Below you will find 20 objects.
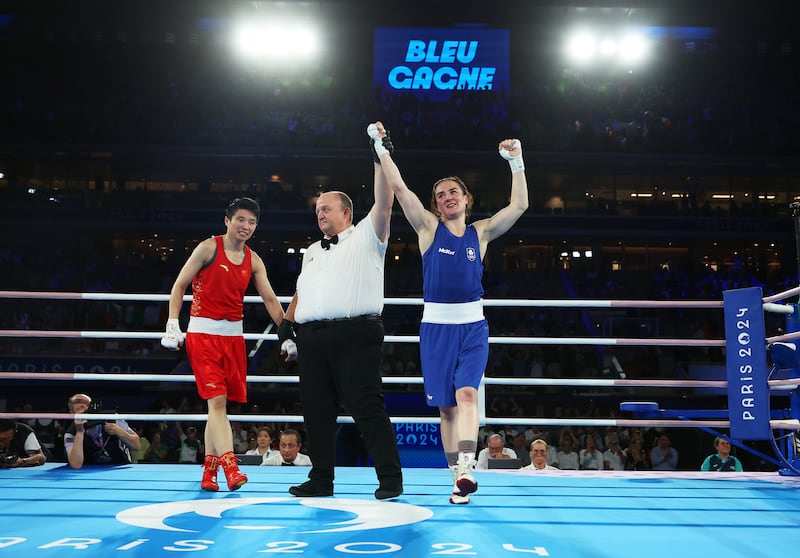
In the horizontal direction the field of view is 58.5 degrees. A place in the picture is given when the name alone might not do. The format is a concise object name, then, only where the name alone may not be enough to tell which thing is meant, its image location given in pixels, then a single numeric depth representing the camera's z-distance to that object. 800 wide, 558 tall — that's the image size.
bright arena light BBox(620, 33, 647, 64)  17.02
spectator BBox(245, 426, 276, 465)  6.05
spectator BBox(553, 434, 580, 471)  8.30
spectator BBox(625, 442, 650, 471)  8.44
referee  2.92
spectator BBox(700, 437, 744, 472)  5.64
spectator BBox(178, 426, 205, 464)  8.80
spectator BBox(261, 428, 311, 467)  5.28
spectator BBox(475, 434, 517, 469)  5.87
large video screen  17.91
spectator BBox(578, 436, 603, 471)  8.21
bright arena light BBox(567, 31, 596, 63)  16.64
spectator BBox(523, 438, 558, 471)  5.52
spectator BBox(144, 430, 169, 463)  8.88
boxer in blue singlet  2.93
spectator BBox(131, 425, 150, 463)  8.65
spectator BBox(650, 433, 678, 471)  8.52
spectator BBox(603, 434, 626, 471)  8.12
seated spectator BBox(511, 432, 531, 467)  7.96
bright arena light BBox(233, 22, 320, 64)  16.69
